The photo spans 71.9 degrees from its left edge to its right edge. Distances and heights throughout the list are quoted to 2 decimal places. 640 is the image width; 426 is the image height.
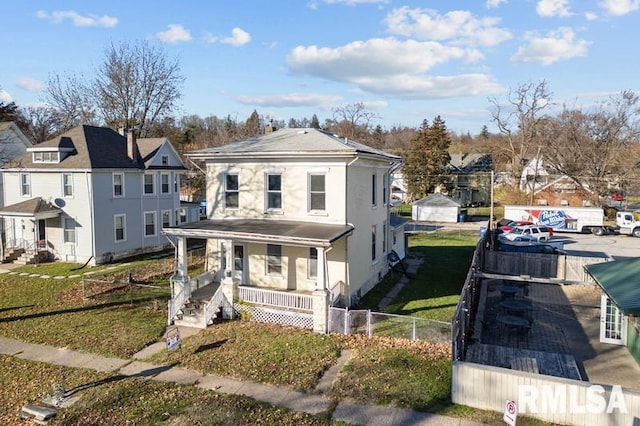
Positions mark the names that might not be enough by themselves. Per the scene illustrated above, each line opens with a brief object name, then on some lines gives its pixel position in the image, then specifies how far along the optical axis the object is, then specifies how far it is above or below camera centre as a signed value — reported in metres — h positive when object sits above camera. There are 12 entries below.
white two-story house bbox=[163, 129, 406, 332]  16.78 -2.04
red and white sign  7.80 -4.23
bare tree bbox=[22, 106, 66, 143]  52.74 +6.51
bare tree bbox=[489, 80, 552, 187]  63.94 +6.19
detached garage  52.28 -4.08
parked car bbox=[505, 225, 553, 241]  36.56 -4.82
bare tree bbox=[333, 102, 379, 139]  83.38 +9.59
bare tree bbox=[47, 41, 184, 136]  45.75 +8.29
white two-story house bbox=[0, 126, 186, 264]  26.88 -1.55
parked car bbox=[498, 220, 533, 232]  40.02 -4.64
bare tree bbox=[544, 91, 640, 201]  56.84 +3.63
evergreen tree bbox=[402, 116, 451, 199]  64.56 +2.07
